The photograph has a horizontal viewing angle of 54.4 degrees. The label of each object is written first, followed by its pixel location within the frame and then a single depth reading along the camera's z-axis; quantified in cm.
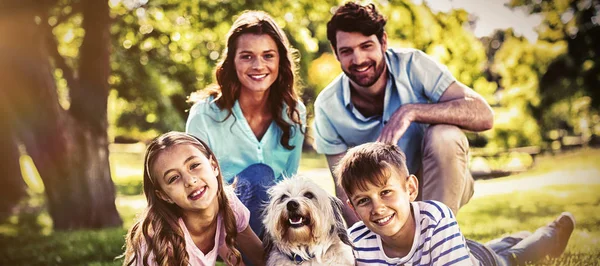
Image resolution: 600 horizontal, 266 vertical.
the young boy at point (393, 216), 261
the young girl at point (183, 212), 277
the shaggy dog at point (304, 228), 265
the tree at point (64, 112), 641
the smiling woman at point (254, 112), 349
